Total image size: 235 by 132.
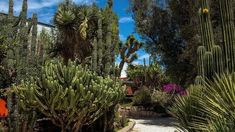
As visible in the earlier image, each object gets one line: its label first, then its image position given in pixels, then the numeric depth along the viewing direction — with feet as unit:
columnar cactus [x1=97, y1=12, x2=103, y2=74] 23.90
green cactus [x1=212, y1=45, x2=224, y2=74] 15.26
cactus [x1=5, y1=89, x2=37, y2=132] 16.78
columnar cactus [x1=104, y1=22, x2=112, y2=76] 23.26
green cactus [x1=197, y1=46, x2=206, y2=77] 15.69
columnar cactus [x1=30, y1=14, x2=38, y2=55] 20.01
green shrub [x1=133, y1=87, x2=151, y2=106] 38.26
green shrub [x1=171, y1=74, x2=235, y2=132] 9.90
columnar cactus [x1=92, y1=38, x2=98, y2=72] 22.41
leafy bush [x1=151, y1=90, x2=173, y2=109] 37.16
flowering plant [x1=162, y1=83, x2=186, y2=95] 37.54
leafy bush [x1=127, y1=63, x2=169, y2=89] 52.59
